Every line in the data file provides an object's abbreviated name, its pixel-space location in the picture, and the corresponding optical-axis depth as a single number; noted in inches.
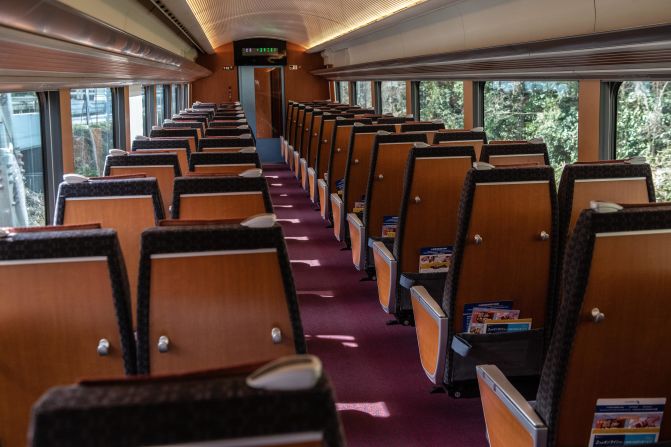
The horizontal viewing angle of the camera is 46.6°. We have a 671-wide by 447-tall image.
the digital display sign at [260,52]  1027.3
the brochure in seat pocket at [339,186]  343.3
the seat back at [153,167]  209.2
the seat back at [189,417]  43.2
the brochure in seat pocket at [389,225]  248.2
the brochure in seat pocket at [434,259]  201.3
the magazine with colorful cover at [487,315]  154.7
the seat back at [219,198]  155.1
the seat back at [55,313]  94.5
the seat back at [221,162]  214.1
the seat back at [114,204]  153.0
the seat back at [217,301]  96.6
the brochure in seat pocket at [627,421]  104.8
